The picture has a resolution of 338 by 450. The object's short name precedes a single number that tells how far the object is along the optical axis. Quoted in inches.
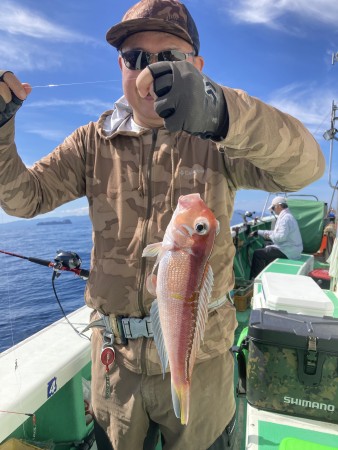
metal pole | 337.1
